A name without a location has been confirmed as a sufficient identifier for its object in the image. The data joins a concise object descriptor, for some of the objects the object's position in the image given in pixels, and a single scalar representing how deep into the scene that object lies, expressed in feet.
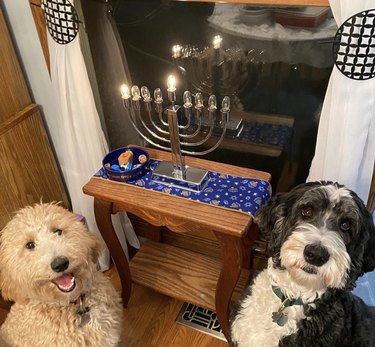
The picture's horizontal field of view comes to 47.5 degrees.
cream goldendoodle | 4.30
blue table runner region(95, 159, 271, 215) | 4.92
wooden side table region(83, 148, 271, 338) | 4.82
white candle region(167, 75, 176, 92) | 4.65
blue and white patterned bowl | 5.29
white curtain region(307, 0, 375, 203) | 4.23
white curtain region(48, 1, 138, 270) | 5.52
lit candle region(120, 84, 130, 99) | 5.00
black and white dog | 3.71
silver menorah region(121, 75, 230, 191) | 4.92
